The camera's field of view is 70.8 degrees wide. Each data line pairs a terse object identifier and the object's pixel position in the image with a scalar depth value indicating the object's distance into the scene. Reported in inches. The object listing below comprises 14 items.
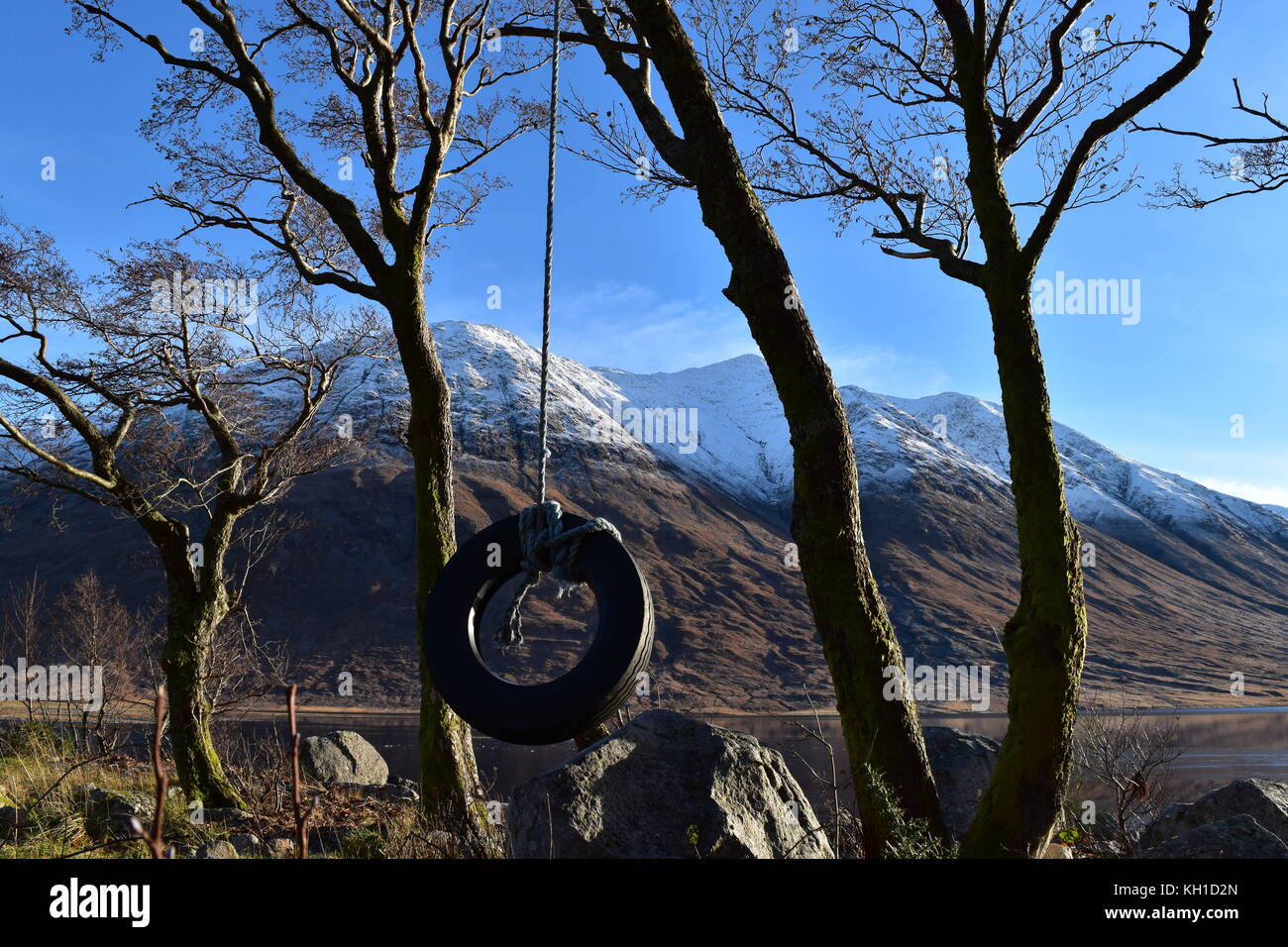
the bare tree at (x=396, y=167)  339.3
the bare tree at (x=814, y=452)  213.6
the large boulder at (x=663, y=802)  179.0
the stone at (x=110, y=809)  349.7
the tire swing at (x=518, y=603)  140.1
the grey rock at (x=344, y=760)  720.3
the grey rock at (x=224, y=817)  408.5
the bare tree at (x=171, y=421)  457.4
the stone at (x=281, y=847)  264.3
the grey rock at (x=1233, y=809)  298.8
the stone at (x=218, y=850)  243.3
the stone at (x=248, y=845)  257.8
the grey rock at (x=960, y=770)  323.3
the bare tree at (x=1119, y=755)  323.9
